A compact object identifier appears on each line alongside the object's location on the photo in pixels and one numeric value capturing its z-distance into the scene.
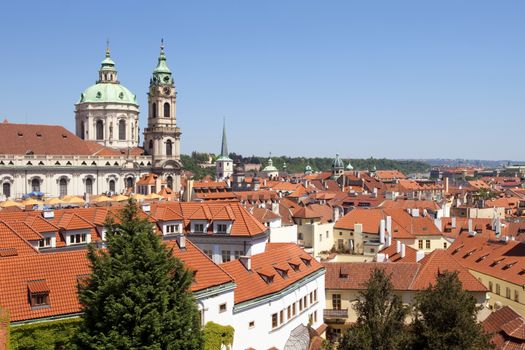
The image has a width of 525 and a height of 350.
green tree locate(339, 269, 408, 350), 25.05
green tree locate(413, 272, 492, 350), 26.98
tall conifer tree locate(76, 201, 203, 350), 22.72
